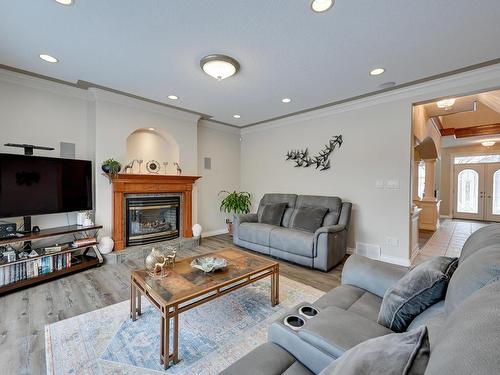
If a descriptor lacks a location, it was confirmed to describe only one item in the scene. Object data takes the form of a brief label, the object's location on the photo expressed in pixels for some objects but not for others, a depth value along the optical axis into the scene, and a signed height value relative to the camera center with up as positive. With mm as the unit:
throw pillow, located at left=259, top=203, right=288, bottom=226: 4219 -533
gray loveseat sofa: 3197 -775
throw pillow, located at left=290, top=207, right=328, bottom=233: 3658 -546
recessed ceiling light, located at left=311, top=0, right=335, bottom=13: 1740 +1382
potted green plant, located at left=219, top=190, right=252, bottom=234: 5309 -467
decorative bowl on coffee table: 2090 -743
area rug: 1560 -1213
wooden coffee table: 1568 -802
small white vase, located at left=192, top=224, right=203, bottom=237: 4511 -893
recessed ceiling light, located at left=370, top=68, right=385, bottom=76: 2770 +1390
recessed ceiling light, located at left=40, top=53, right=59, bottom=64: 2547 +1413
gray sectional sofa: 423 -539
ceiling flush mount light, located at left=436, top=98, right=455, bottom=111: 3818 +1394
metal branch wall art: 4215 +561
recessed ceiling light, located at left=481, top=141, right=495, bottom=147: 7105 +1309
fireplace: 3643 -117
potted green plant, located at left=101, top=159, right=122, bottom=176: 3476 +261
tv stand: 2566 -998
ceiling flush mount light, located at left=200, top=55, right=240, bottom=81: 2508 +1334
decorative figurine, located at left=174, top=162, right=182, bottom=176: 4495 +301
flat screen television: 2711 -11
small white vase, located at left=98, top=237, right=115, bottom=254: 3409 -903
